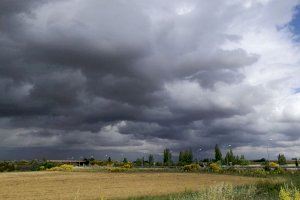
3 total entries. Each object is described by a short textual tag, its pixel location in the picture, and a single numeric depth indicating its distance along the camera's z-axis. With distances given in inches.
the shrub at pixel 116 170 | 4680.1
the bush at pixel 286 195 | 422.9
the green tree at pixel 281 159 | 7573.8
